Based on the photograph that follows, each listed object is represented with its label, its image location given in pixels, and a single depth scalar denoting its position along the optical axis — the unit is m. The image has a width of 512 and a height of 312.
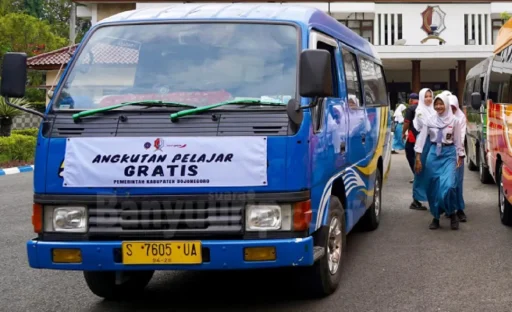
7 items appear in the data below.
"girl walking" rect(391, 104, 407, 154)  18.62
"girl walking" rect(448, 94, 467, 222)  7.73
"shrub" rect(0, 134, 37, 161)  18.28
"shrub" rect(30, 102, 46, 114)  31.62
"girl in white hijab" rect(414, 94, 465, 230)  7.65
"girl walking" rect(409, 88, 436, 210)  8.16
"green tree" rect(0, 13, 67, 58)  34.50
